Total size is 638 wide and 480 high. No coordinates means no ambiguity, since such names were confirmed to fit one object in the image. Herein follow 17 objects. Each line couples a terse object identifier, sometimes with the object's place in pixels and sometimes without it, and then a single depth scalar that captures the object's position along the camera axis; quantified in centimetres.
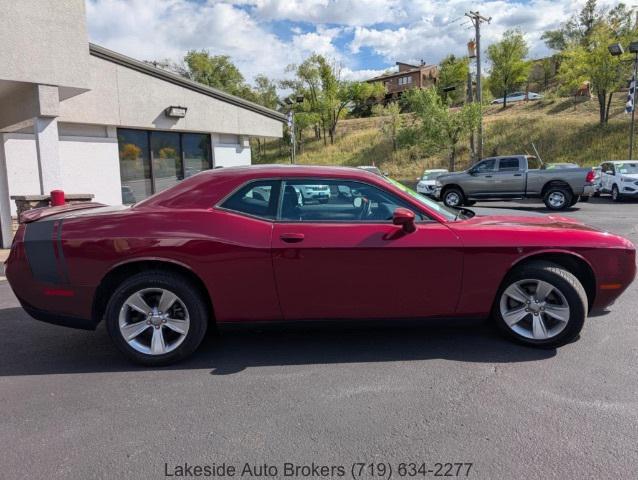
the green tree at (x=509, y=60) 4881
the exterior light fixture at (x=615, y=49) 2109
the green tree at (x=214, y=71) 5109
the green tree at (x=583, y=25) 4298
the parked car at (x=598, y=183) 1817
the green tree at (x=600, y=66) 2683
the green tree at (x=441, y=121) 2811
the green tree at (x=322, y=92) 4978
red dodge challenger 365
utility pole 2639
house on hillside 8025
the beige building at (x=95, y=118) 798
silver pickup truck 1480
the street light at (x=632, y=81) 2048
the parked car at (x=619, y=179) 1631
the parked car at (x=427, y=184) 2158
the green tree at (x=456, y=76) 6106
